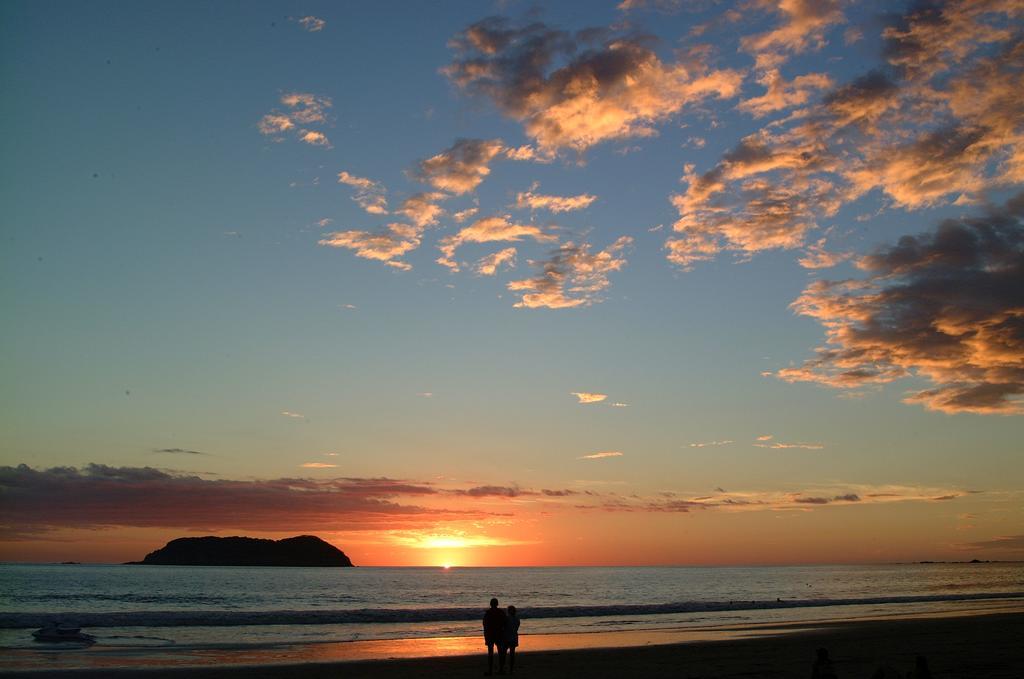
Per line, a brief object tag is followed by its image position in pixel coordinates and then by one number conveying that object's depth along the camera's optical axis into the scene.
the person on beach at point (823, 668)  14.78
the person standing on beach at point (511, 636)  23.25
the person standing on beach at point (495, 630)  23.14
